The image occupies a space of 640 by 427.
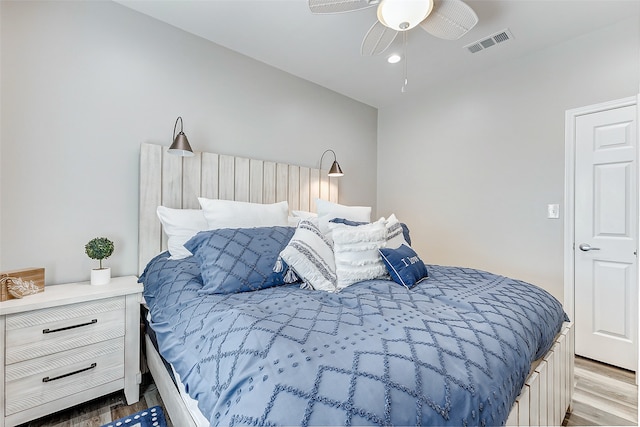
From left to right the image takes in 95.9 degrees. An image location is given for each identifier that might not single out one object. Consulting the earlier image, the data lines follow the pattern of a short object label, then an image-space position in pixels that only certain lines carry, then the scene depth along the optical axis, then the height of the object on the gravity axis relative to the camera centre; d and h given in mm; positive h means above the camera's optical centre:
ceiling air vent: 2415 +1533
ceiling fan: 1589 +1200
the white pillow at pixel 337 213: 2245 +20
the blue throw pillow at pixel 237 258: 1423 -232
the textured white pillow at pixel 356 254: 1670 -230
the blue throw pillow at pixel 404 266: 1629 -294
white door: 2229 -142
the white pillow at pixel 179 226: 1928 -88
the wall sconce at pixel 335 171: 3125 +483
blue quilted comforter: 670 -404
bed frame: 1224 +153
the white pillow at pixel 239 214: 1980 -2
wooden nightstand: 1409 -726
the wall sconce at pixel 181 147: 2041 +472
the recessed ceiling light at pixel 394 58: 2678 +1484
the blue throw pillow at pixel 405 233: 2210 -135
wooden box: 1455 -353
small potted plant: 1753 -252
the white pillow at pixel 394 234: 1975 -132
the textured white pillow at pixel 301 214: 2506 +6
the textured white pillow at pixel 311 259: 1559 -246
